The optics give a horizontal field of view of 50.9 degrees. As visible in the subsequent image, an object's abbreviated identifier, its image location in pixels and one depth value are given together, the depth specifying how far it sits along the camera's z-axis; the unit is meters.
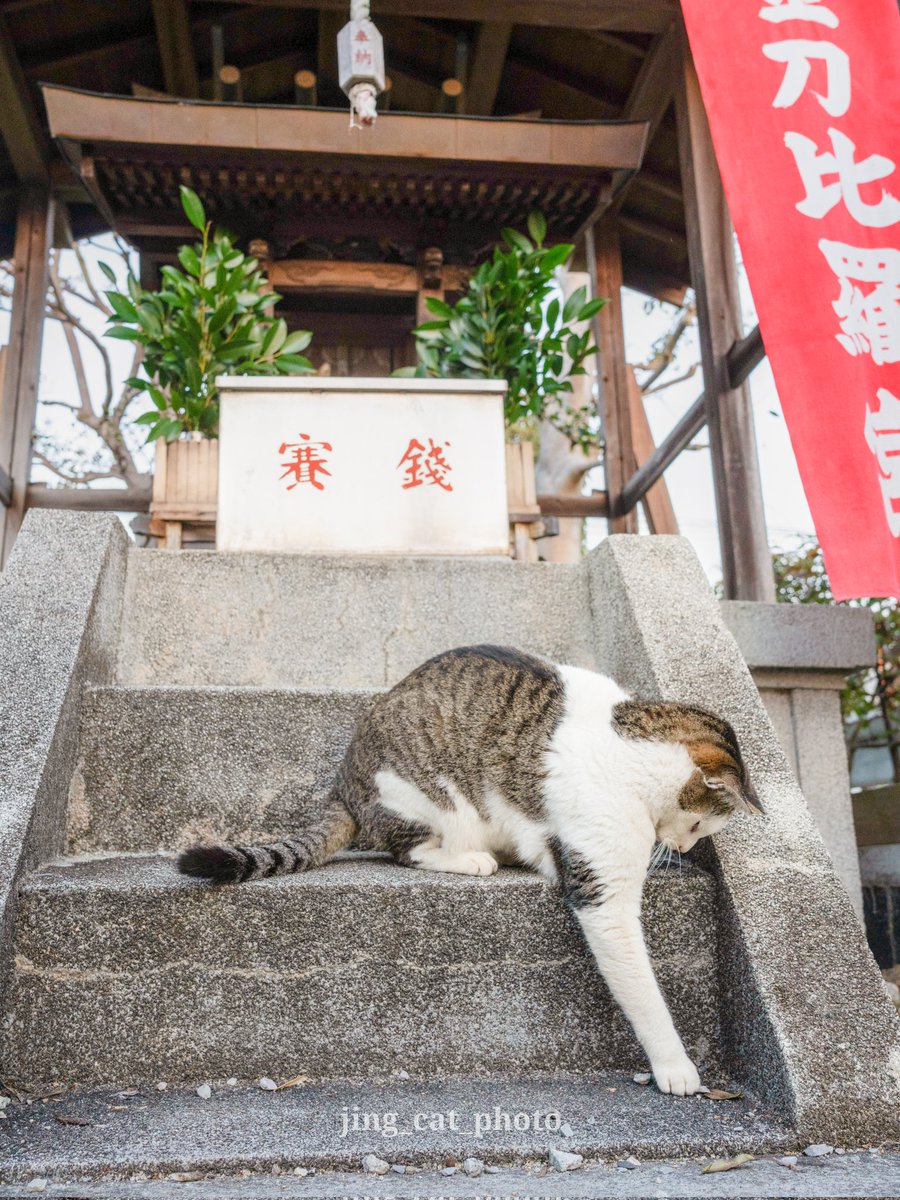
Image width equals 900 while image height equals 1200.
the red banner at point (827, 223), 3.03
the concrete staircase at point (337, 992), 1.67
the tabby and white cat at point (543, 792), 1.95
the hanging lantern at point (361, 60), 4.00
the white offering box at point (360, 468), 3.80
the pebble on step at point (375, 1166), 1.53
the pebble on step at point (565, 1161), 1.55
